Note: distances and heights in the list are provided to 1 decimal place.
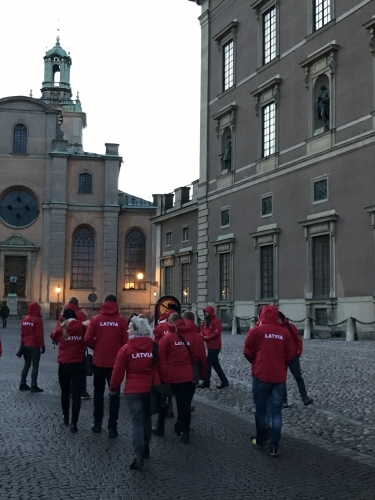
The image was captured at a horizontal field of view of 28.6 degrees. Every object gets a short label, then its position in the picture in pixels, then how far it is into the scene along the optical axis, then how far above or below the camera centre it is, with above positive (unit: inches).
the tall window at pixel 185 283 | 1640.7 +58.7
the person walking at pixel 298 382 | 473.4 -46.9
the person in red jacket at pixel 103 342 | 393.7 -18.1
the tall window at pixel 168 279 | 1752.0 +71.8
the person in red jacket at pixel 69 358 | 405.4 -27.5
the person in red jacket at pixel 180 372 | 361.7 -31.3
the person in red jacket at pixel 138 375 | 312.3 -28.6
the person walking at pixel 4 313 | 1792.6 -12.9
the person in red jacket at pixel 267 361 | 343.6 -24.0
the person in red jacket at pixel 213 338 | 559.9 -22.3
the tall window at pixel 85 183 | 2488.9 +425.1
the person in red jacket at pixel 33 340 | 547.5 -23.9
